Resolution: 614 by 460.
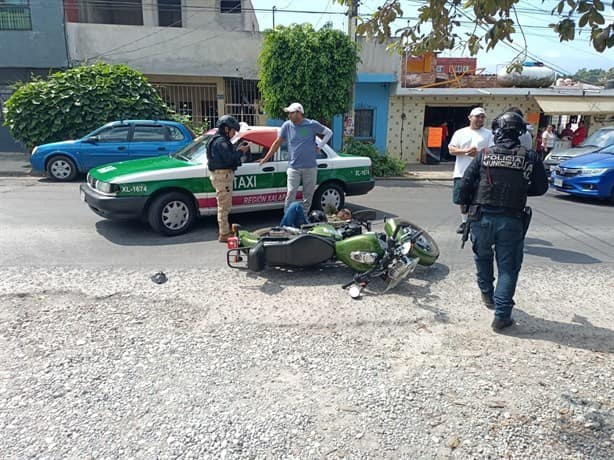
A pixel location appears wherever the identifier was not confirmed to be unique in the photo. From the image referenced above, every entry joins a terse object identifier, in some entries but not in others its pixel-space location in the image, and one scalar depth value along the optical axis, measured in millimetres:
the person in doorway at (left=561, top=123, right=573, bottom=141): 18656
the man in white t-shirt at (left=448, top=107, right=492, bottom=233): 5430
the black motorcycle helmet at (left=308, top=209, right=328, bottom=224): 5848
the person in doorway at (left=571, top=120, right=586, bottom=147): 17875
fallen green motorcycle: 4699
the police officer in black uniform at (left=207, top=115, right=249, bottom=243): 5855
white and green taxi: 6113
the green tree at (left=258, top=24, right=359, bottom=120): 12734
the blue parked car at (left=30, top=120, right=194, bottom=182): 11289
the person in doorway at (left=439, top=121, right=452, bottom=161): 17875
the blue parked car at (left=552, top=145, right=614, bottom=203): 10144
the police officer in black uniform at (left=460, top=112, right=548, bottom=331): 3758
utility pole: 15578
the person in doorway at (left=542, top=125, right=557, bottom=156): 16344
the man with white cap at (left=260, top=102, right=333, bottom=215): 6328
